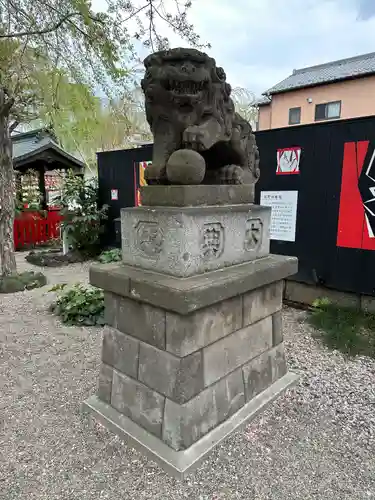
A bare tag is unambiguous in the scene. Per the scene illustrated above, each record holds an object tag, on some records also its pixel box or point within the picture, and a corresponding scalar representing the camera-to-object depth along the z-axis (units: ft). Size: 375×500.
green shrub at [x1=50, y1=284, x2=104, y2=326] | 14.25
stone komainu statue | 6.57
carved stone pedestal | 6.42
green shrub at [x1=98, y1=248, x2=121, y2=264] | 21.14
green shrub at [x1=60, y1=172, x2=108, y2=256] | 26.13
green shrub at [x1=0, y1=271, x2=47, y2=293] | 18.57
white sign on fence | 15.62
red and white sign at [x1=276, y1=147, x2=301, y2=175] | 15.19
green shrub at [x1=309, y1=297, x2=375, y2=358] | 12.00
